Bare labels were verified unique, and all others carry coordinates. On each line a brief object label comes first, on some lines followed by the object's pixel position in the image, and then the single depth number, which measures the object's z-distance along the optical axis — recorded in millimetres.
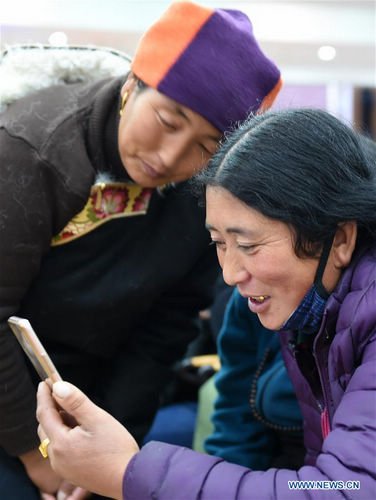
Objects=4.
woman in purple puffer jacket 888
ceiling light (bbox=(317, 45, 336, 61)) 2636
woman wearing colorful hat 1202
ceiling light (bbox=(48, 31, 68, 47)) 2268
